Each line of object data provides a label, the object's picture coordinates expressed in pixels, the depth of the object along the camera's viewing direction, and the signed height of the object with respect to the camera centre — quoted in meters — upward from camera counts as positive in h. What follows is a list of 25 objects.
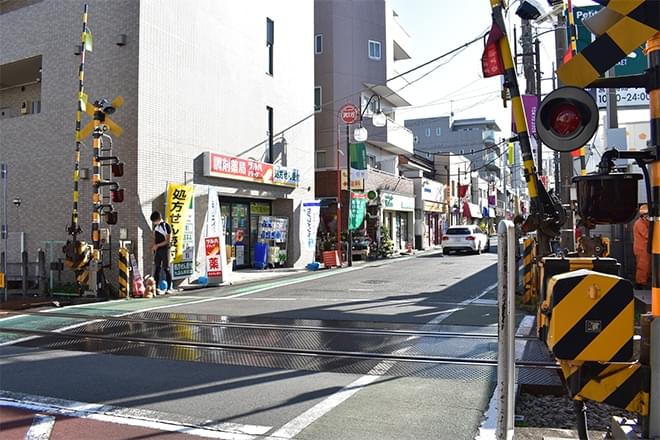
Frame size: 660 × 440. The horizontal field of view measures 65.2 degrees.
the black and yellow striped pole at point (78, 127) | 11.95 +2.70
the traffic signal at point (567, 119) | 3.21 +0.75
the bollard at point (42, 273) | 12.86 -0.78
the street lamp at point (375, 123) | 20.56 +4.57
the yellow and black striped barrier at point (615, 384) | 3.02 -0.89
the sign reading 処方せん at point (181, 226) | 13.65 +0.38
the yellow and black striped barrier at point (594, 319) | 3.04 -0.50
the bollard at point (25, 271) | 12.68 -0.72
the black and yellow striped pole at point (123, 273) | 12.29 -0.78
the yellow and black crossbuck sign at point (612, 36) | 2.94 +1.16
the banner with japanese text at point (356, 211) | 22.55 +1.23
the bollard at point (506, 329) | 2.86 -0.52
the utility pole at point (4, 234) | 12.08 +0.20
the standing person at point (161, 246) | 12.70 -0.15
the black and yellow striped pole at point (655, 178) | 2.97 +0.33
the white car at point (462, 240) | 26.88 -0.18
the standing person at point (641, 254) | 10.92 -0.42
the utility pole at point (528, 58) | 12.54 +4.36
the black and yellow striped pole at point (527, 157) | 5.07 +0.79
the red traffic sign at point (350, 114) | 21.39 +5.14
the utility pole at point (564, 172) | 9.77 +1.30
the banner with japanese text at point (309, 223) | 21.14 +0.64
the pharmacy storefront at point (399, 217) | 29.45 +1.30
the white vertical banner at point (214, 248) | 14.60 -0.24
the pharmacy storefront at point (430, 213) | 36.31 +1.88
